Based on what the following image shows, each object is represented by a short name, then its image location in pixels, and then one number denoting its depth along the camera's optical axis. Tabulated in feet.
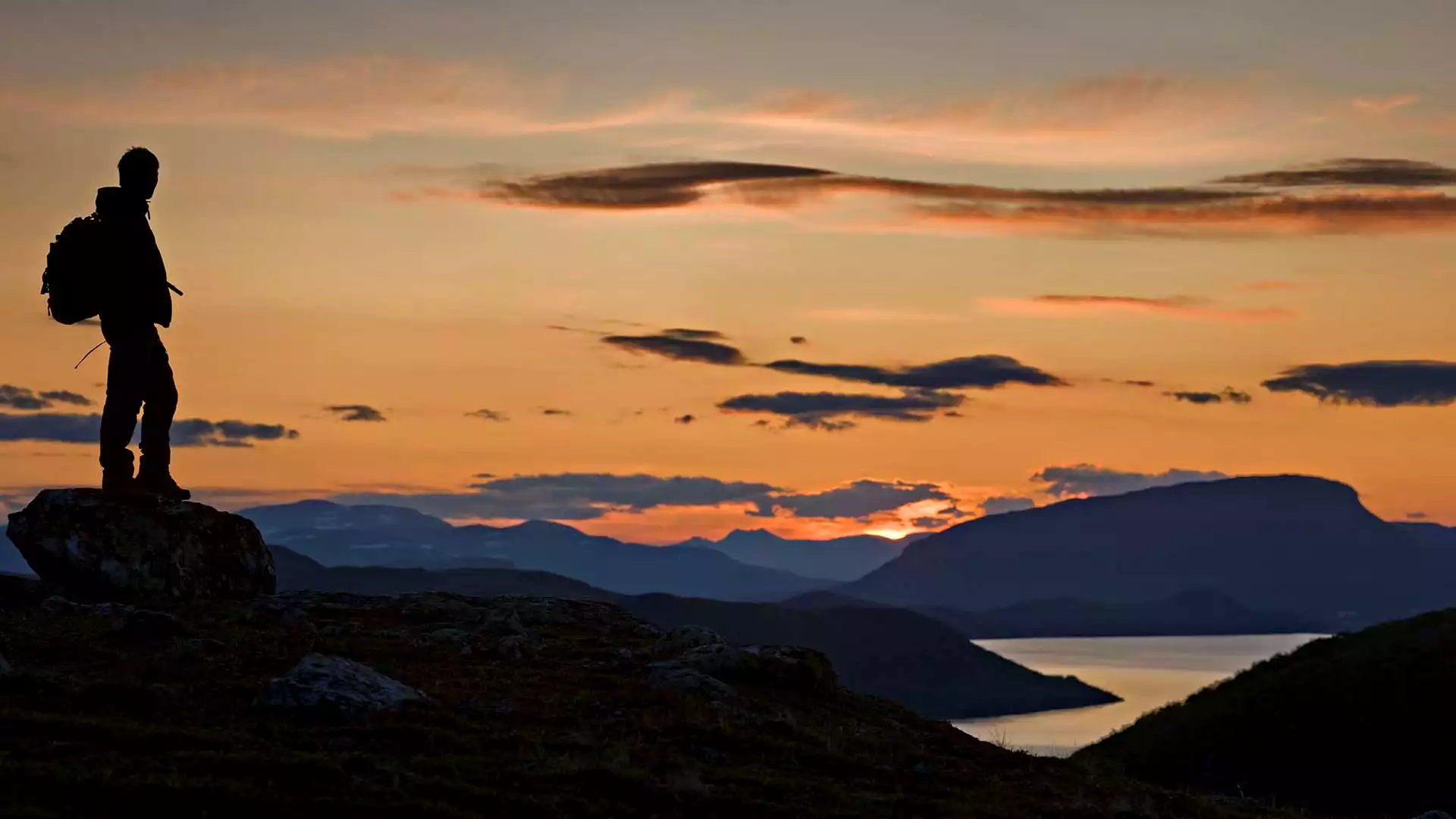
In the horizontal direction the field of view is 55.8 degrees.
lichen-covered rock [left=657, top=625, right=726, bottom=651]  92.89
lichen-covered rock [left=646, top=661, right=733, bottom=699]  78.23
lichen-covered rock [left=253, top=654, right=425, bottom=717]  62.28
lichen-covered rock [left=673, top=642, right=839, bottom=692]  84.02
